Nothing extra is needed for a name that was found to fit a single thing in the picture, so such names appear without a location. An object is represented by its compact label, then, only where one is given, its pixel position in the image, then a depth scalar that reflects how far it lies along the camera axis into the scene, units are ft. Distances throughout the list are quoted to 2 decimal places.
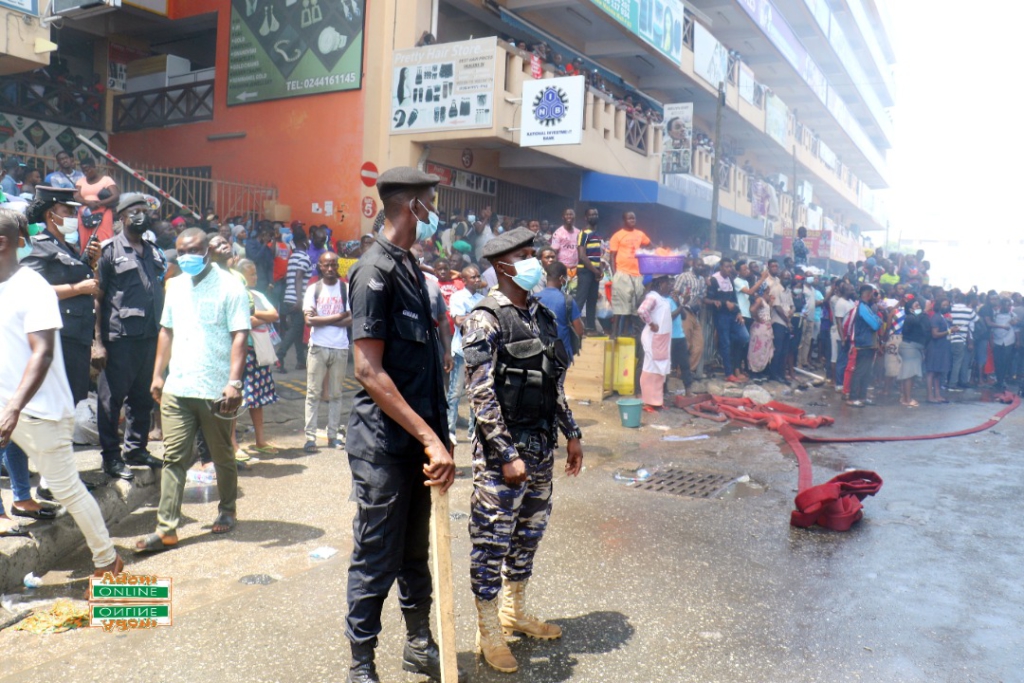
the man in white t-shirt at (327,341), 25.75
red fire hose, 19.54
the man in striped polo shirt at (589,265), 41.16
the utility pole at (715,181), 61.82
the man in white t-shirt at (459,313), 27.61
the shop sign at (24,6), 37.82
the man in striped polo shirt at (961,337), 51.83
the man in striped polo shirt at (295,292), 37.14
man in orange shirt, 41.14
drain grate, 23.24
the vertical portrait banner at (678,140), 73.15
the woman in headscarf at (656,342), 37.09
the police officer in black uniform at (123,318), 19.17
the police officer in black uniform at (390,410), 10.19
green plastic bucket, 33.68
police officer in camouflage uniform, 11.77
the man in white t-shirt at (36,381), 13.03
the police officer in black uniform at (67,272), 17.29
